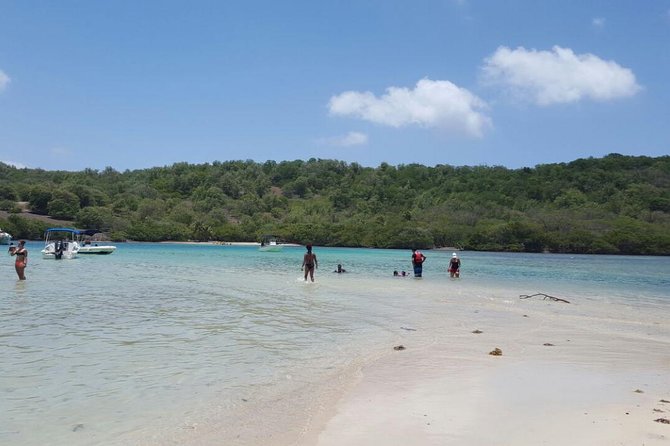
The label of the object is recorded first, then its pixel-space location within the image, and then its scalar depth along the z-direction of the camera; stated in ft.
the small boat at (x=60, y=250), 143.95
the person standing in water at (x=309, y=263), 86.85
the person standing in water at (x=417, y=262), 102.58
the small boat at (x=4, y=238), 264.72
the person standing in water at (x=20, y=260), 74.13
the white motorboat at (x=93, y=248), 175.32
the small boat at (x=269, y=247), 269.03
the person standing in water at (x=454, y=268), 108.99
